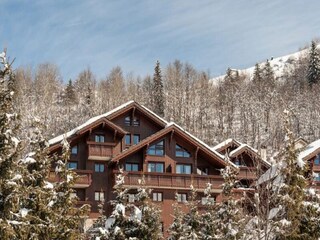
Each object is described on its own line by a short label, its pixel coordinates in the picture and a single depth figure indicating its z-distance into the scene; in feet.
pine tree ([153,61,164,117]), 301.24
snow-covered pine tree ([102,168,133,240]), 77.56
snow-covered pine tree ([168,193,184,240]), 87.10
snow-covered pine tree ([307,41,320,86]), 326.65
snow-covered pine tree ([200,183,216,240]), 84.60
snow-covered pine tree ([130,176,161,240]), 78.64
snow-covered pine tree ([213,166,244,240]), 75.65
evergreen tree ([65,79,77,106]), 313.81
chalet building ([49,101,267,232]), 119.55
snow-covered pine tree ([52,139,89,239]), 68.74
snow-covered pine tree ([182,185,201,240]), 86.72
